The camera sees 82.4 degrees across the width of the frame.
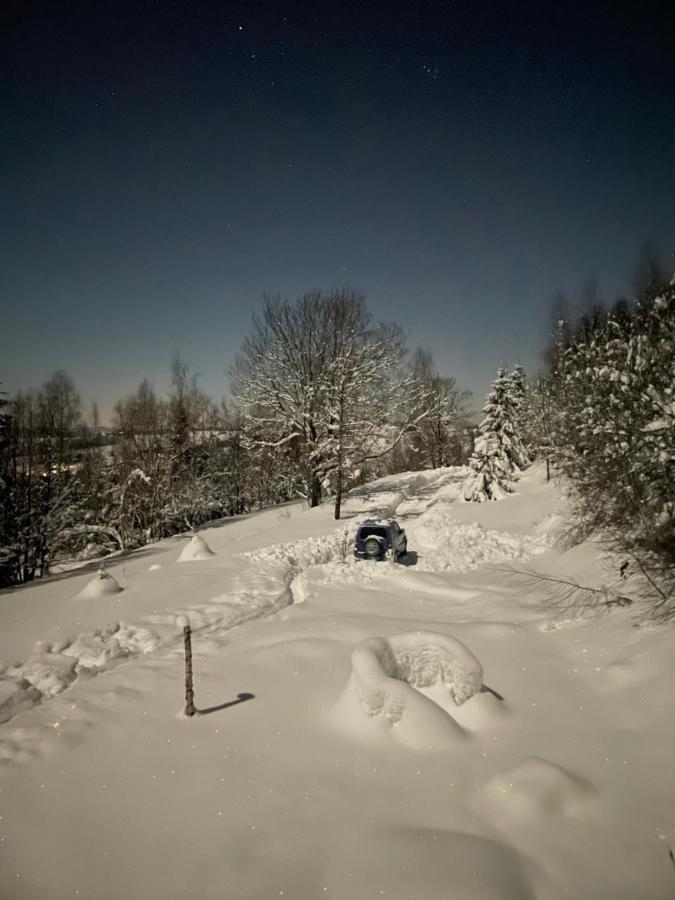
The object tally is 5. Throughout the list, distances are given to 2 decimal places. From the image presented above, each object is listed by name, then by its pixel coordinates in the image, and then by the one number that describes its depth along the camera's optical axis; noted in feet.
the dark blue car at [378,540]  40.37
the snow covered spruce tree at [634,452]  23.57
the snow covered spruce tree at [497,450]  82.23
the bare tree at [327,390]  69.56
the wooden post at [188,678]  17.60
